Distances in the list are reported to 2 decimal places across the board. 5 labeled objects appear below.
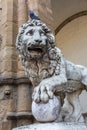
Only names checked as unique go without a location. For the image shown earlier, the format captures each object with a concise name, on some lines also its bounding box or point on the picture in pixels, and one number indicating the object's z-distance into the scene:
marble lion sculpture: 2.10
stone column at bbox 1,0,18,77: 3.66
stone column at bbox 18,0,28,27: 3.89
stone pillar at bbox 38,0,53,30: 3.99
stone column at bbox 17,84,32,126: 3.30
